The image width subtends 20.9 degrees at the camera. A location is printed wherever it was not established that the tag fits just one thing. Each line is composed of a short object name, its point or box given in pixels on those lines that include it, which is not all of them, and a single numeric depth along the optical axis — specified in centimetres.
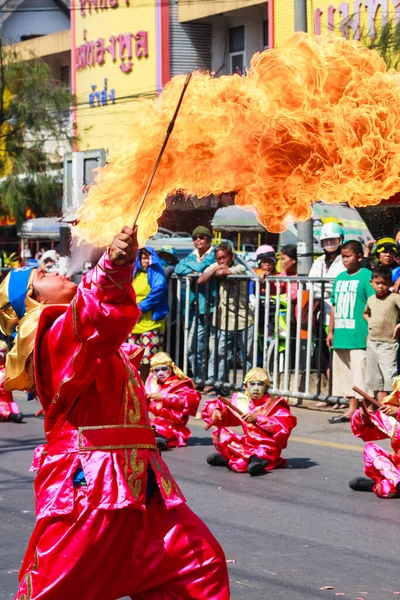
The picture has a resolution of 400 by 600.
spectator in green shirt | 1022
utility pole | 1171
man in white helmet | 1104
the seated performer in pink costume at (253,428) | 809
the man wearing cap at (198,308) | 1221
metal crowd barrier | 1102
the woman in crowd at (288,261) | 1191
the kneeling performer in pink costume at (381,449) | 711
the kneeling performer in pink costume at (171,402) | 904
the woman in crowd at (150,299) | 1124
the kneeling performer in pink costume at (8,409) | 1038
